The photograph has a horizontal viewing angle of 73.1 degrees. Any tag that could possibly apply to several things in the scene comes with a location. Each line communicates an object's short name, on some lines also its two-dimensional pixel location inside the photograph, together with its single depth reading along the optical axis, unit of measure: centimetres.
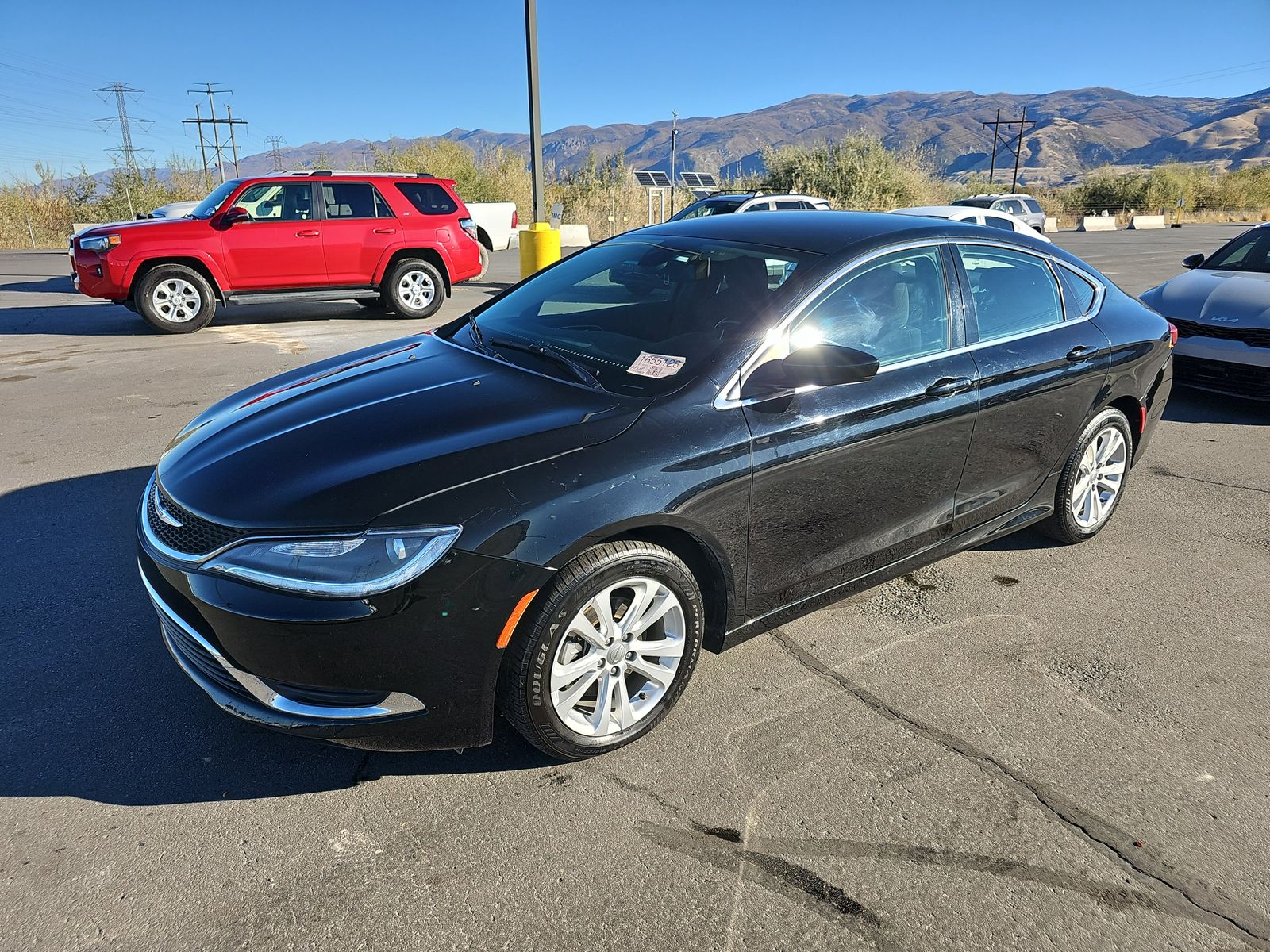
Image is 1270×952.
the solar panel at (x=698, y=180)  3066
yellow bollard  1185
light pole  1190
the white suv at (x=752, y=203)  1795
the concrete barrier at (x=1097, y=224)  4084
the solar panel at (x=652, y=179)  2978
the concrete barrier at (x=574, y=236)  2744
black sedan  240
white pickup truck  2386
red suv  1012
